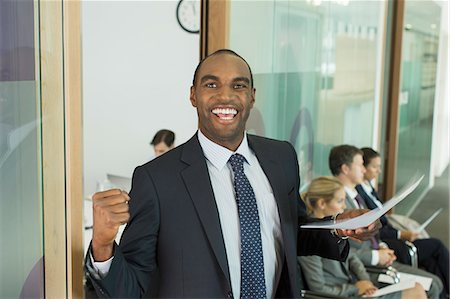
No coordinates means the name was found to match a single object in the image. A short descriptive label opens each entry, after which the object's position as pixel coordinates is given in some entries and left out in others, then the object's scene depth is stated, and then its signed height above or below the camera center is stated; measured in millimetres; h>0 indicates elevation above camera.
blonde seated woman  2908 -923
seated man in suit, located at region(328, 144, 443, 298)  3514 -747
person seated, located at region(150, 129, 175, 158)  4188 -429
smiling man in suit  1513 -355
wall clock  5555 +617
